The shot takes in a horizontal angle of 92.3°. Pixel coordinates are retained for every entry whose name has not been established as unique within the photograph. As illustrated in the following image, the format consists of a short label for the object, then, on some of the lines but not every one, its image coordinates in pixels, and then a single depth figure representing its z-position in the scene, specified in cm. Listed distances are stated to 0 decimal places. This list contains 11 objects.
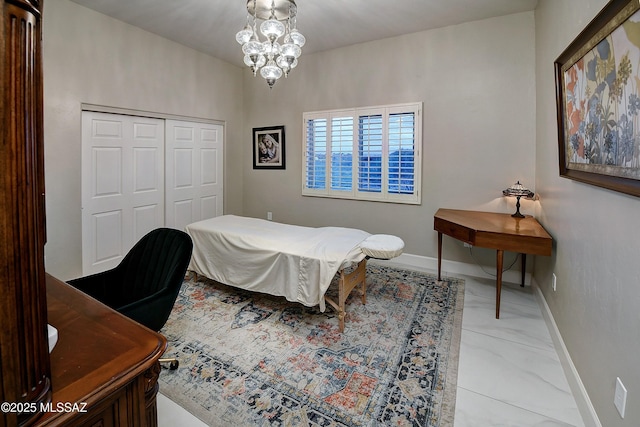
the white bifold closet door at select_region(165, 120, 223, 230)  438
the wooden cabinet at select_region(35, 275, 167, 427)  79
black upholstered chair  179
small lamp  312
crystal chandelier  229
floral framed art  124
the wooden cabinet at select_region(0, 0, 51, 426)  62
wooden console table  251
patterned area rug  169
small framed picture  498
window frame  388
